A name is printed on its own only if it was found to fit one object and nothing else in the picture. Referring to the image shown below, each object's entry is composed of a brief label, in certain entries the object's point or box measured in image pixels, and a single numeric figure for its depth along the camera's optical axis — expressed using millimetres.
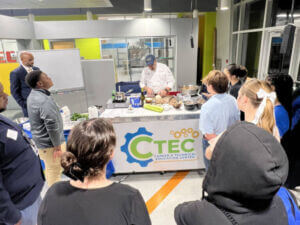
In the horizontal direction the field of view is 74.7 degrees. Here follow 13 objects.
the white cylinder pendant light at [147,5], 4648
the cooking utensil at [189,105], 2713
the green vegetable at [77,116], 2885
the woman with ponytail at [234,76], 2750
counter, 2605
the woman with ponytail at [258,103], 1264
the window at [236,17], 6680
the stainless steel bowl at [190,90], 3140
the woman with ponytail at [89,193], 754
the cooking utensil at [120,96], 3084
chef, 3920
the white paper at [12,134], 1211
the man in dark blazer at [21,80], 3363
